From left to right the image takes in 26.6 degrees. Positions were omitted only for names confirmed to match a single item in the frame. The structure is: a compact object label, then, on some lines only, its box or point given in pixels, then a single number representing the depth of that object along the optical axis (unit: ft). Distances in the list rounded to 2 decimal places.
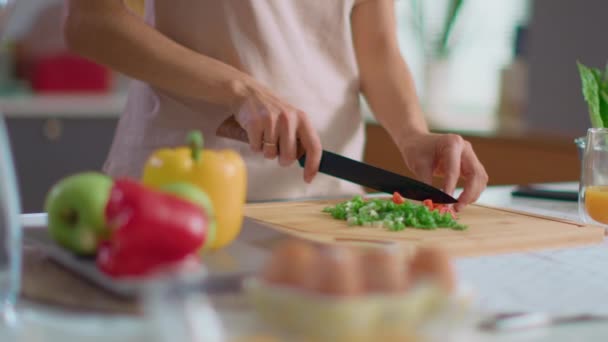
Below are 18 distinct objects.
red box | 12.22
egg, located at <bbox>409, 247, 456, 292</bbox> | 3.11
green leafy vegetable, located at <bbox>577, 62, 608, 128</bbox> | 5.30
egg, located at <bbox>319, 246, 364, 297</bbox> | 3.03
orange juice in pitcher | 4.90
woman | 5.14
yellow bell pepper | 3.83
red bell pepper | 3.31
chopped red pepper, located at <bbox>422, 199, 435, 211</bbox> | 4.95
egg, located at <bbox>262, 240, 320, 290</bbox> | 3.08
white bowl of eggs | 3.03
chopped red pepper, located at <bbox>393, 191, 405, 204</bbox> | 4.98
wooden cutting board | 4.36
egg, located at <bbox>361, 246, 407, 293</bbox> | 3.07
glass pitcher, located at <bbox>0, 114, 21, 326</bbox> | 3.38
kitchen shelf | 10.97
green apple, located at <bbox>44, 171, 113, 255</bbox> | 3.53
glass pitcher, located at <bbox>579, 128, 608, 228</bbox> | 4.91
